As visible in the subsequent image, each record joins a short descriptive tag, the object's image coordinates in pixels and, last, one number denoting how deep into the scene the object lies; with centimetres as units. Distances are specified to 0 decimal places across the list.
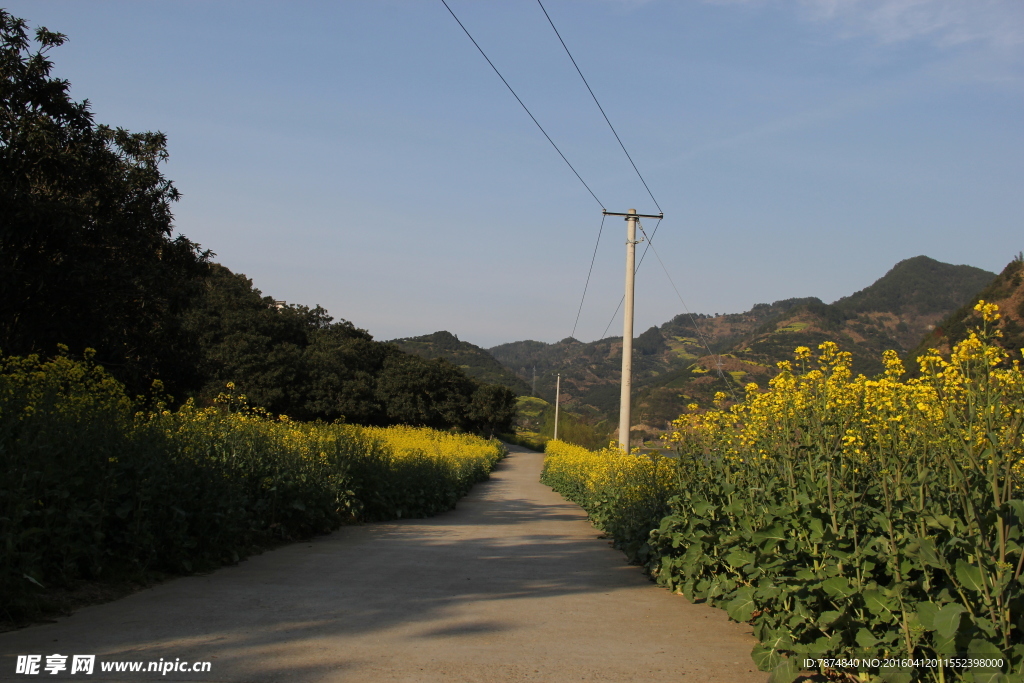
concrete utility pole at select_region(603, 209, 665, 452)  1656
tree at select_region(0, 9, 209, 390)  1297
